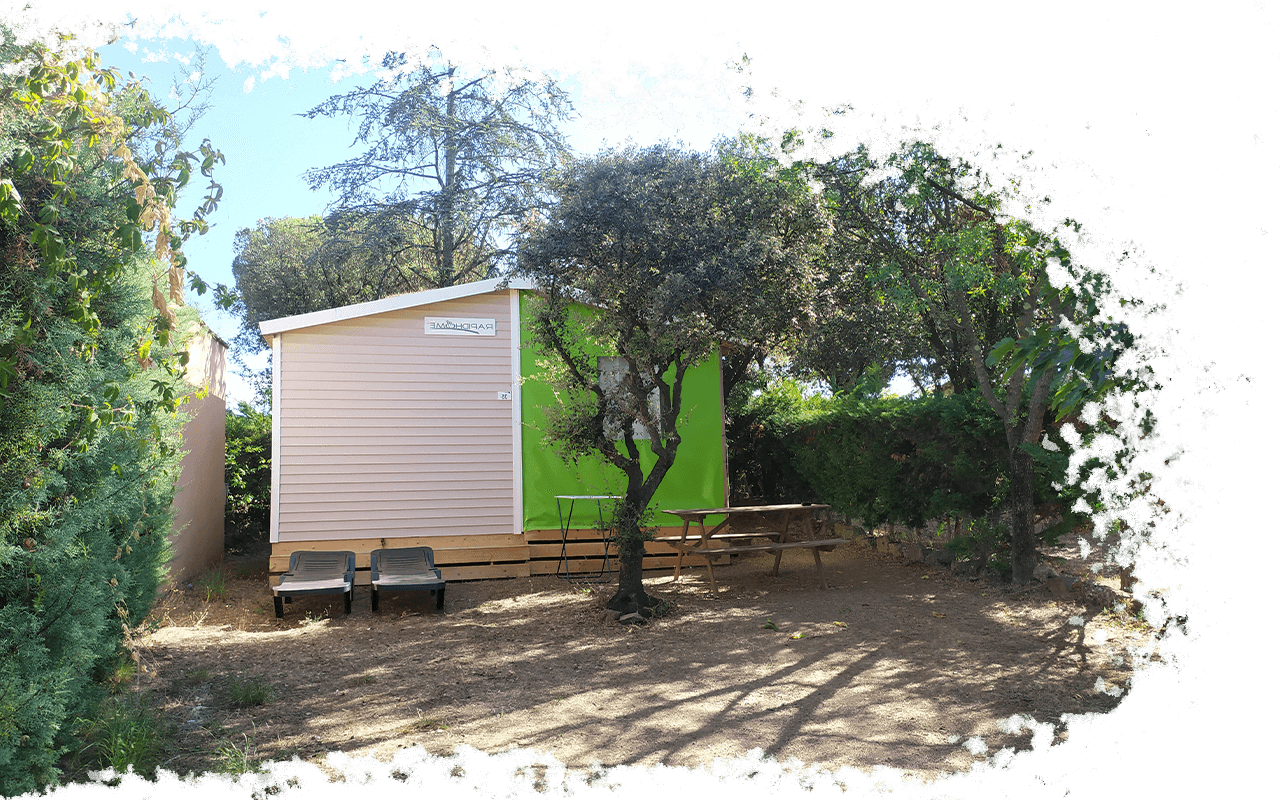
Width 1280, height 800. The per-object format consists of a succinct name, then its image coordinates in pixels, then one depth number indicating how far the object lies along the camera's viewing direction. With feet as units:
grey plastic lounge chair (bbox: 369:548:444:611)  29.07
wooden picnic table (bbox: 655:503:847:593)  30.99
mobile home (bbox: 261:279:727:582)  34.55
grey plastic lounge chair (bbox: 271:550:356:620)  28.40
